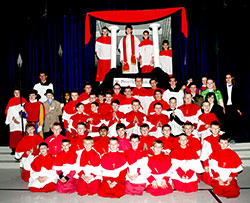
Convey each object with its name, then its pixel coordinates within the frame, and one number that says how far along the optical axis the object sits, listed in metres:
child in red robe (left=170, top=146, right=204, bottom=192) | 4.28
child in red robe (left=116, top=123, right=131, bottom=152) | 4.77
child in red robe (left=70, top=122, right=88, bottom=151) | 4.78
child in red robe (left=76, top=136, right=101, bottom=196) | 4.23
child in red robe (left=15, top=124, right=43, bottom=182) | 5.01
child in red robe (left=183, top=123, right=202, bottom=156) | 4.92
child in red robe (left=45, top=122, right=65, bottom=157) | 4.96
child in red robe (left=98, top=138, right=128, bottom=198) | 4.12
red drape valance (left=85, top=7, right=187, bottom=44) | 7.70
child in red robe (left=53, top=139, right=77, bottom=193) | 4.31
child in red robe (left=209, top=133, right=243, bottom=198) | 4.06
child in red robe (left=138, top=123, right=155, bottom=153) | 4.87
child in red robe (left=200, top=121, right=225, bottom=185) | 4.67
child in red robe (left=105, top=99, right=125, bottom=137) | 5.53
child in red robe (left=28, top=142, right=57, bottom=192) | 4.38
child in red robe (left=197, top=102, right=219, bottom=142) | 5.31
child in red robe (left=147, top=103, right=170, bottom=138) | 5.38
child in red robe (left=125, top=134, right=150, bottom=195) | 4.20
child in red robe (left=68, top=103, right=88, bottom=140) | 5.69
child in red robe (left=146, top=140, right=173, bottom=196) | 4.14
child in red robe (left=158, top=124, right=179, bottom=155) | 4.85
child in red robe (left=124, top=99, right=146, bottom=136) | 5.56
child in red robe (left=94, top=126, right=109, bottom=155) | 4.74
